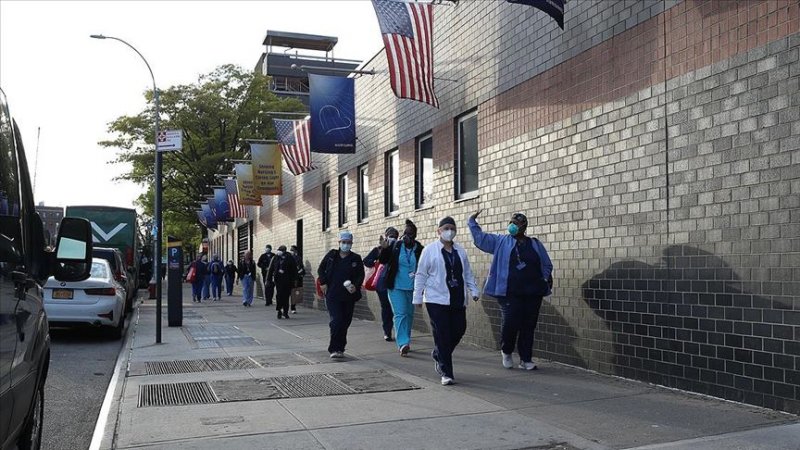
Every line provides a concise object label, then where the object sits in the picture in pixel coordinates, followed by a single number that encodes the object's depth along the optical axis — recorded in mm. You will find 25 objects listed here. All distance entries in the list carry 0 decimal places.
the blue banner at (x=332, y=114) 15516
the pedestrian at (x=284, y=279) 17625
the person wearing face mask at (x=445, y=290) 8000
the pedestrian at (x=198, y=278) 25641
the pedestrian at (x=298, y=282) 19181
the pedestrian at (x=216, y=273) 26305
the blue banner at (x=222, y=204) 30859
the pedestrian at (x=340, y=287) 10055
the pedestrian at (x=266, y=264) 22422
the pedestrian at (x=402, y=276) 10547
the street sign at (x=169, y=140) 12023
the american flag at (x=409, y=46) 11625
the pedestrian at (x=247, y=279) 23219
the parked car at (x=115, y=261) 15031
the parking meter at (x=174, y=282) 13953
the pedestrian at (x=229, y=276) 29266
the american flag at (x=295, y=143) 17891
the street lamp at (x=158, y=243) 11789
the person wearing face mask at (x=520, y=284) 8633
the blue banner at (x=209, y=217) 36422
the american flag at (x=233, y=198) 27969
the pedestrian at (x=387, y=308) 12070
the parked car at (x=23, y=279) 3641
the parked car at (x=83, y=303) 12711
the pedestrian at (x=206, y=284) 26683
